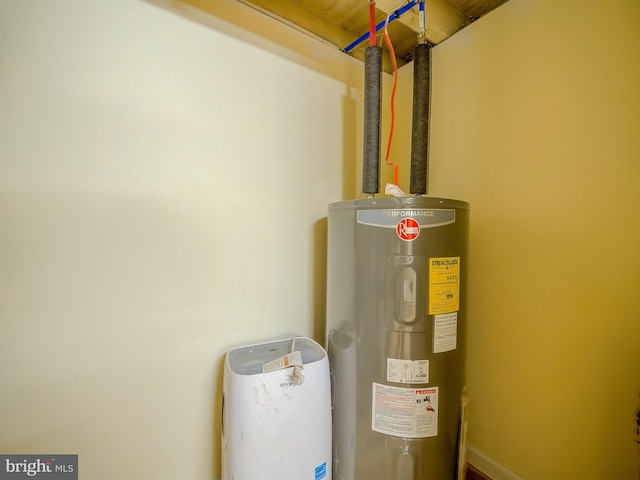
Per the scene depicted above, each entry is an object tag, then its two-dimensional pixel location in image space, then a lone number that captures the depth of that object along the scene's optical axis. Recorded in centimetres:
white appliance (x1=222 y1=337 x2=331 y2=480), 74
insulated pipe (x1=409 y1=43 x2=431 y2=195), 97
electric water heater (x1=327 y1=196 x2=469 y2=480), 74
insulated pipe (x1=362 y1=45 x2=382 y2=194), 97
